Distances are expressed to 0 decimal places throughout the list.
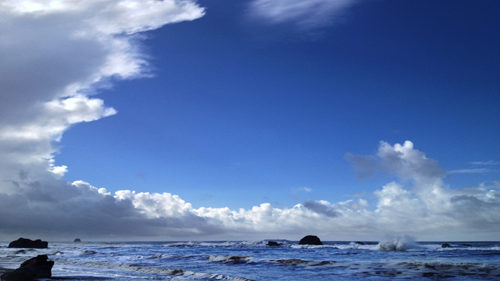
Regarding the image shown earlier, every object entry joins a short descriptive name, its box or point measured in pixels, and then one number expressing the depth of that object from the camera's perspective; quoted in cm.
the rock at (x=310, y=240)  9638
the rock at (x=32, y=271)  2006
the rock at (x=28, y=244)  9025
